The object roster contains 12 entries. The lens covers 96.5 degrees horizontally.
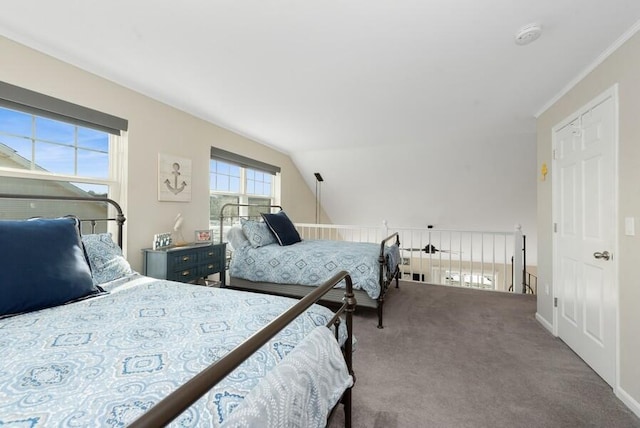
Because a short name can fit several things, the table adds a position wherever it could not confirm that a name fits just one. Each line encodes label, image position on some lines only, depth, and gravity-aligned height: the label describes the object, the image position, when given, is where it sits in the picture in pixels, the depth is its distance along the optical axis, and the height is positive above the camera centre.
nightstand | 2.75 -0.48
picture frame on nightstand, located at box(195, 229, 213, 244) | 3.48 -0.26
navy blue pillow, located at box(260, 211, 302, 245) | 3.82 -0.18
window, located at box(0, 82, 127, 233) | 2.13 +0.52
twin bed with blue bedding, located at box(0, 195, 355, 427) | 0.74 -0.49
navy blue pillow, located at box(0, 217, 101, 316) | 1.36 -0.27
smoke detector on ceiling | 1.79 +1.18
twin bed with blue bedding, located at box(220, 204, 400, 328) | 3.01 -0.54
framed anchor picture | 3.11 +0.42
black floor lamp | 6.01 +0.57
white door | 1.97 -0.13
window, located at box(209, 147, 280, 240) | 4.06 +0.52
